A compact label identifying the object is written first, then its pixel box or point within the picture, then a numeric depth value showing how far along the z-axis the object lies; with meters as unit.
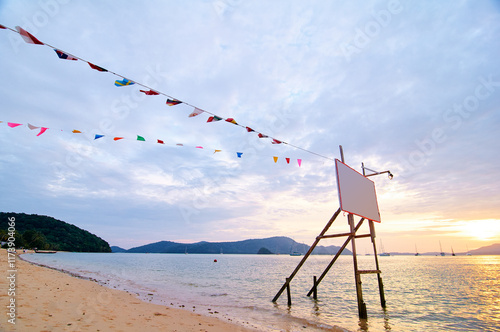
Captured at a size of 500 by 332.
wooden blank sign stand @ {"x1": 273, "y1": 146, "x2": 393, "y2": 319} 11.78
